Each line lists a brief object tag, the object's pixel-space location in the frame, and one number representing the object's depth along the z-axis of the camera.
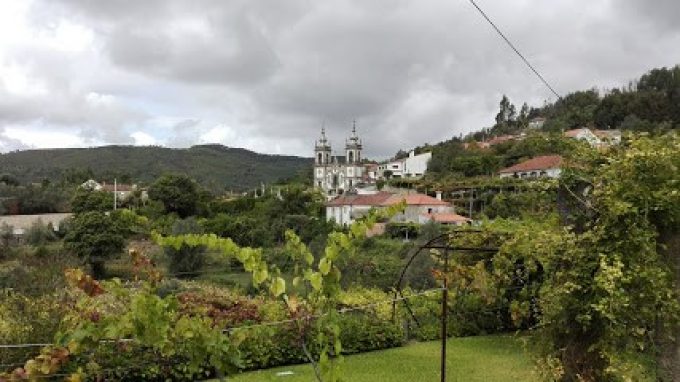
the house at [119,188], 57.31
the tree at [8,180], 62.43
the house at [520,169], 49.38
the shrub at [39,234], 37.88
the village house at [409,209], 45.78
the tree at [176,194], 50.78
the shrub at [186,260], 28.27
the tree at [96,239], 32.66
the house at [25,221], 39.91
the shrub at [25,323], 7.67
